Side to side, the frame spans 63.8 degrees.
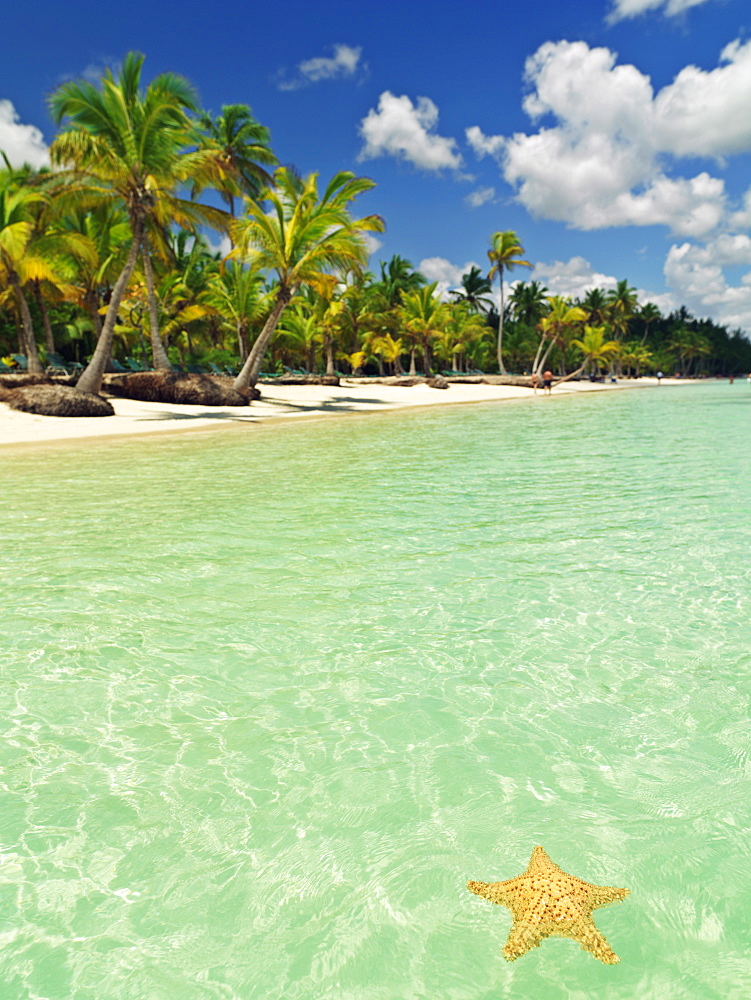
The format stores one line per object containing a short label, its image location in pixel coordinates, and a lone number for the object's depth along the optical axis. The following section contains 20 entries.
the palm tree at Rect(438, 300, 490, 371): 52.47
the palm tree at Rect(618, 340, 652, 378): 87.81
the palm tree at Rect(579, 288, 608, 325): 81.12
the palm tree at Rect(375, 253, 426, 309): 52.00
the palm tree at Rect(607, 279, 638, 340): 82.06
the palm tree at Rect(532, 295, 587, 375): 53.19
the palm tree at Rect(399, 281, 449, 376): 44.75
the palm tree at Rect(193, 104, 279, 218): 34.66
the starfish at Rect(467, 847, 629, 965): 1.83
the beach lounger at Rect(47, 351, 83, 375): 26.52
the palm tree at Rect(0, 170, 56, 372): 19.25
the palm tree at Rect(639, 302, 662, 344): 94.94
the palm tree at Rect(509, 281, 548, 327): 72.81
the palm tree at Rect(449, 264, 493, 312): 64.06
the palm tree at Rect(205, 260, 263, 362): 31.81
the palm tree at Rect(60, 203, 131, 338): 24.61
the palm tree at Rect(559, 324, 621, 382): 60.62
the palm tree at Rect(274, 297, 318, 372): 39.38
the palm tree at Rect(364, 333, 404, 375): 47.06
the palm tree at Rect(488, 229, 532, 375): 52.94
